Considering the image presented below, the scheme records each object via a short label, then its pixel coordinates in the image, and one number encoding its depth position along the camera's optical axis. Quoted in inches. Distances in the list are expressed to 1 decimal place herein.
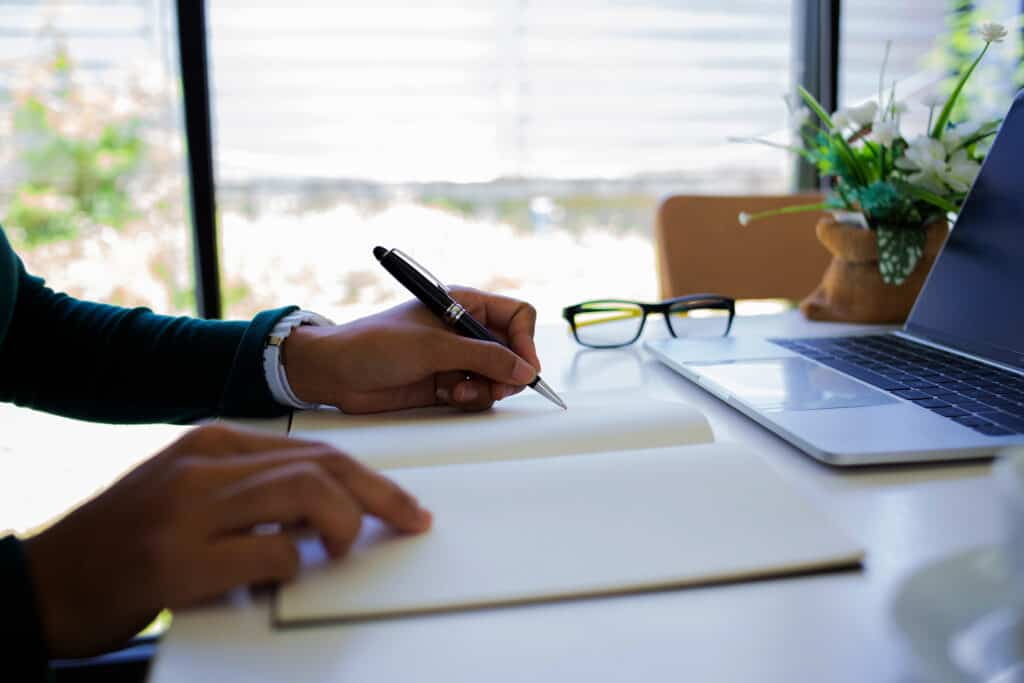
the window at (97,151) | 78.5
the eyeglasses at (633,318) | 40.1
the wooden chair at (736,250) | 60.2
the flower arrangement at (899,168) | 37.9
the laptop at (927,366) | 22.4
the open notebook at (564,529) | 14.5
